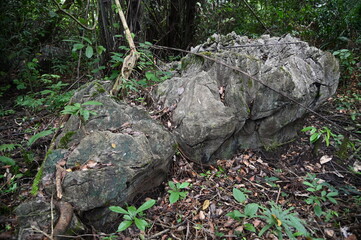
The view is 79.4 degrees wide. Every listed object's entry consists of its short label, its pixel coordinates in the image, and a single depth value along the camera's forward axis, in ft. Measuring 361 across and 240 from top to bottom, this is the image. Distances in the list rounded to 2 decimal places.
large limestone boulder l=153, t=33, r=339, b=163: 9.28
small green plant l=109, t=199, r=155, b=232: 5.24
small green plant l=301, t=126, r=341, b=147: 8.03
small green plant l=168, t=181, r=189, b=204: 6.50
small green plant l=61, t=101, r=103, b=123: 6.72
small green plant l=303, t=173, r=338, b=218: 6.96
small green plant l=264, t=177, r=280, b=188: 8.75
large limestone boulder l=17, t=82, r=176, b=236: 6.21
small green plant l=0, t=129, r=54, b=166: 6.37
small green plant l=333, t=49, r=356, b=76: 13.92
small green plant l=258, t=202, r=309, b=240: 5.55
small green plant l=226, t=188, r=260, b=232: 5.84
